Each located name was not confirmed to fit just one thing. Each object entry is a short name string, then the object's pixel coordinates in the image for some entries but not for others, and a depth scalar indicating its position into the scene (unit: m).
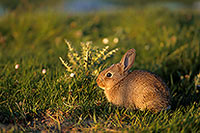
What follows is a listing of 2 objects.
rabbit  6.53
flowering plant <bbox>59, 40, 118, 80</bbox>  7.34
